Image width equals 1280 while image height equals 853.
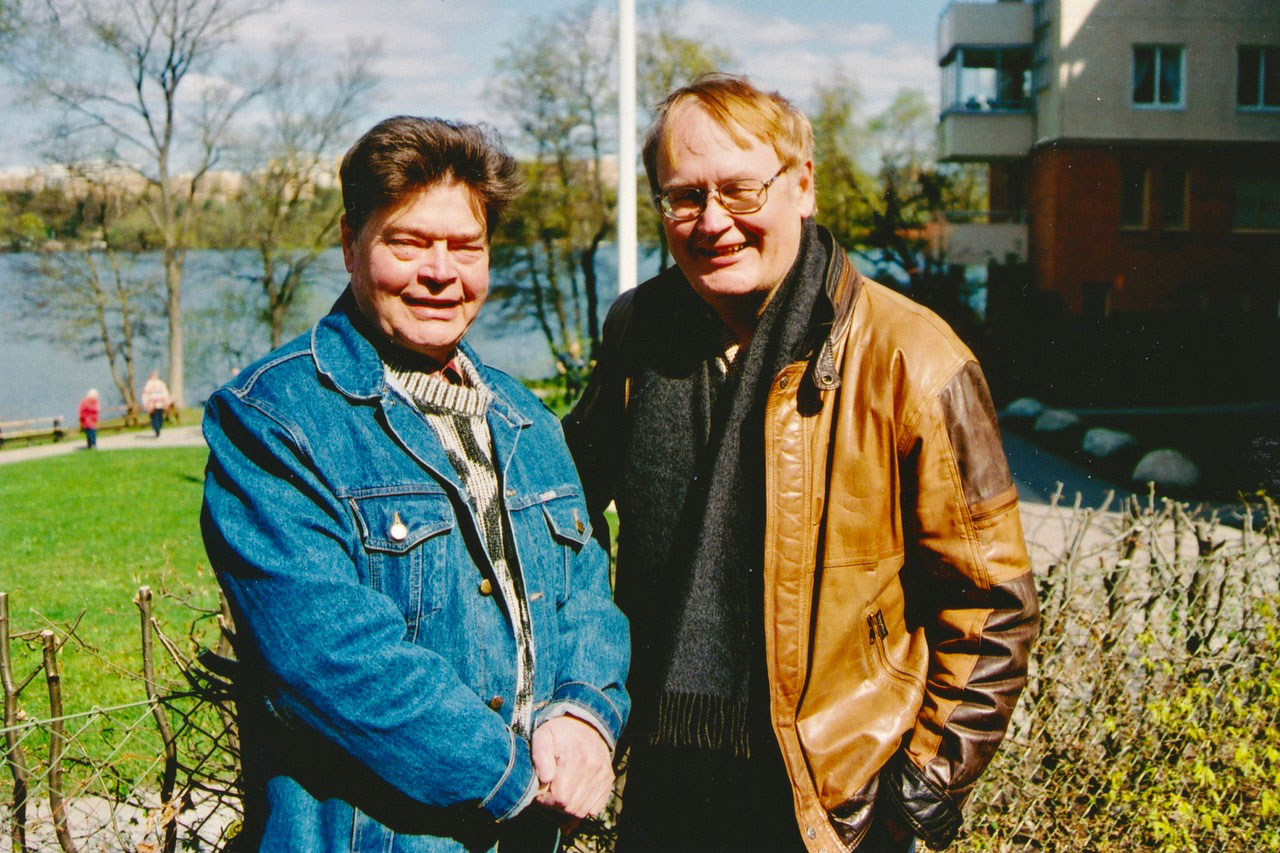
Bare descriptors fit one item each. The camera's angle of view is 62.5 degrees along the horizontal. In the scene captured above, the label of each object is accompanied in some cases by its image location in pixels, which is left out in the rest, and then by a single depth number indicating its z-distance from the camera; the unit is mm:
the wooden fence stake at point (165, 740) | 2604
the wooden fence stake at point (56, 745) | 2488
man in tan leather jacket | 1950
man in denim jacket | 1641
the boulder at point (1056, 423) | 18406
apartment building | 23875
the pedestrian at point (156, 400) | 24141
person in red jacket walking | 22172
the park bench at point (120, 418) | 26978
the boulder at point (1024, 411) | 20109
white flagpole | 7848
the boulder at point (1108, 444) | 15953
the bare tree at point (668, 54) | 24844
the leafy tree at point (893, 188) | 25391
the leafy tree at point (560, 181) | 27000
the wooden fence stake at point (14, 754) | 2578
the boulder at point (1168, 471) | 13562
